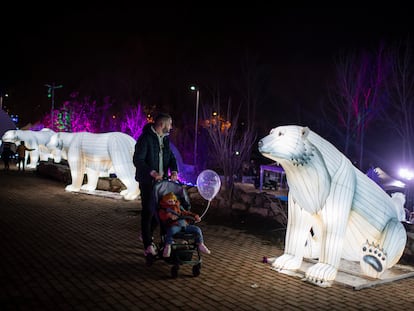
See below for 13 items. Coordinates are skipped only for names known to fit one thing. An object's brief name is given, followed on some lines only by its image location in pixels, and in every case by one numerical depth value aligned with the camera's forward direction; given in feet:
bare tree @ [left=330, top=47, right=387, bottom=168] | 56.73
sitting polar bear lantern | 17.33
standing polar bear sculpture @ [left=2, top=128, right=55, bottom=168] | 73.27
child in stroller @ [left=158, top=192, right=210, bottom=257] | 17.39
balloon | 25.12
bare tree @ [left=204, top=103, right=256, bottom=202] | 35.42
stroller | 17.37
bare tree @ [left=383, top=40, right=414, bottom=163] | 50.01
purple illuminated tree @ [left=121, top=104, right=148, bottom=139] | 83.88
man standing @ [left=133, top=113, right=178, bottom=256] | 18.89
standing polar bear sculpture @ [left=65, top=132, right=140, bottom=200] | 38.52
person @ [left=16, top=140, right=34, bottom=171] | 65.67
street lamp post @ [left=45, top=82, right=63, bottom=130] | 117.33
